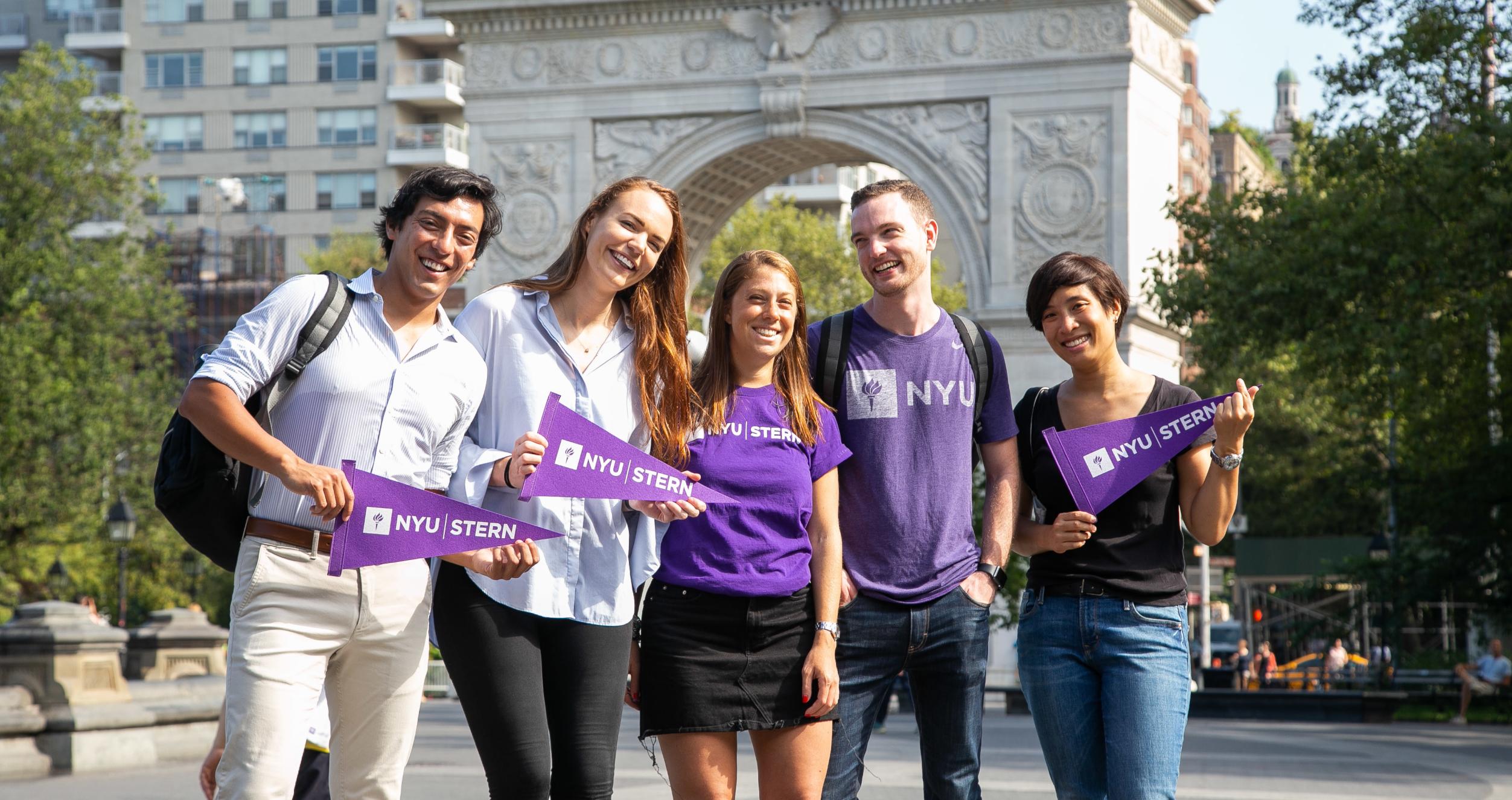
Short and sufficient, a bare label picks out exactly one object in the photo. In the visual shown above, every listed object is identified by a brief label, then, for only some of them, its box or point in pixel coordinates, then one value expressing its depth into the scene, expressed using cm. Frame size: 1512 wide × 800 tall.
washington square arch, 2580
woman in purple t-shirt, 465
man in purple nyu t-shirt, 492
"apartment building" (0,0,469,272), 6209
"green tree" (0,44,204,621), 3125
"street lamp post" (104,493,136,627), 2597
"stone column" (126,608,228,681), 1936
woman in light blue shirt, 446
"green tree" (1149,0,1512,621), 2131
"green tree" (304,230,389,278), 5419
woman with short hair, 481
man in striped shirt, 422
